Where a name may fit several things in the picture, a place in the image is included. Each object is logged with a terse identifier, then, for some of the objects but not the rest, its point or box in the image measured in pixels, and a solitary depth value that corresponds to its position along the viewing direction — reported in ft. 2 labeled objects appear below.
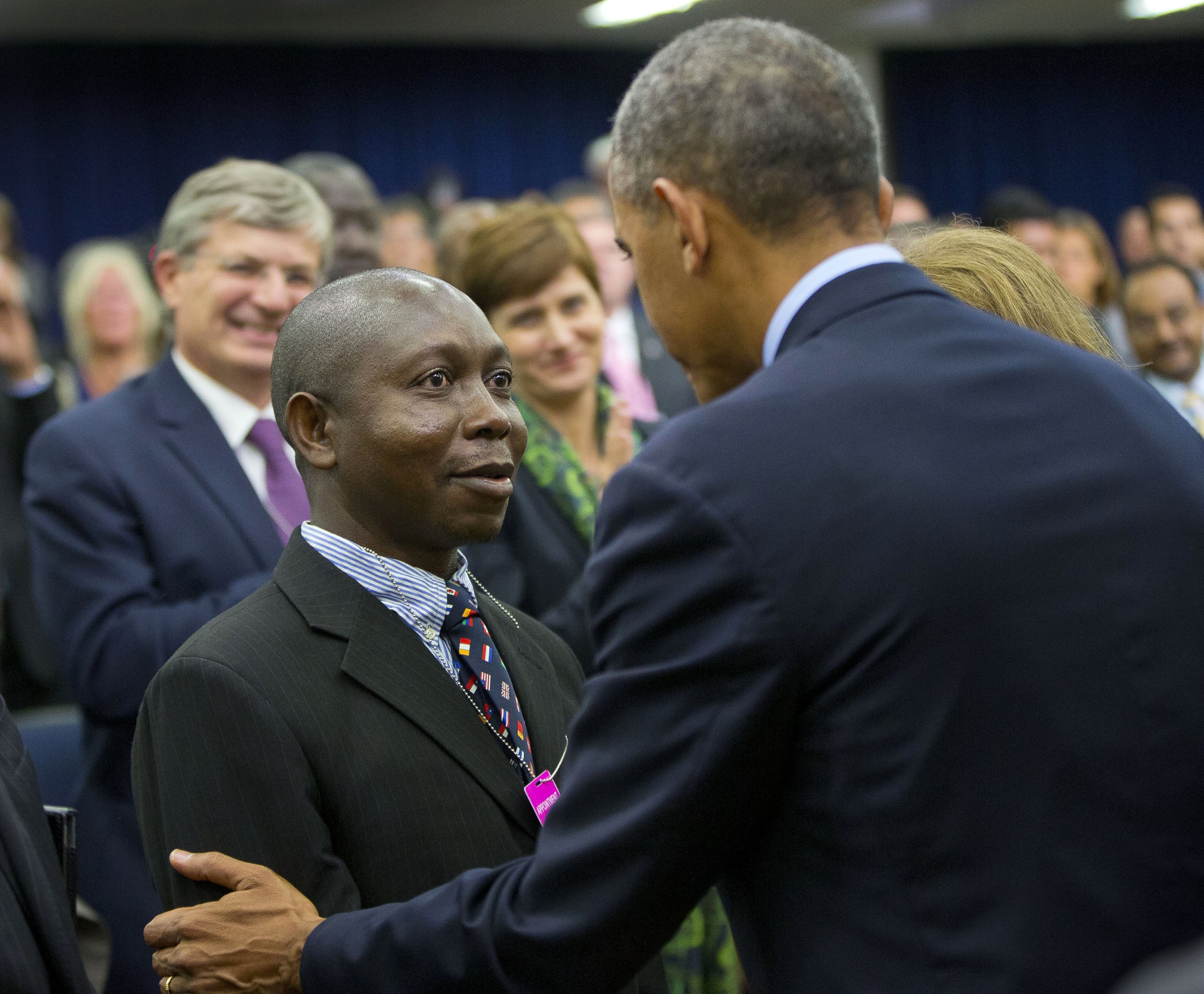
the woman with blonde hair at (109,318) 16.63
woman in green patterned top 8.54
